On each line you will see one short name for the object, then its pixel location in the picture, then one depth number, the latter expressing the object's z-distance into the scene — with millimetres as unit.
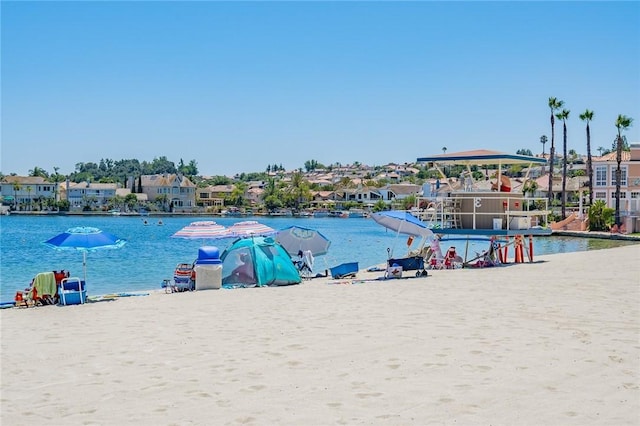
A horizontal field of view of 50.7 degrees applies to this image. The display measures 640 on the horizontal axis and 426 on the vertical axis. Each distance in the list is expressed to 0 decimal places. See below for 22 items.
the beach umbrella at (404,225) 23719
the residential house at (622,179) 64062
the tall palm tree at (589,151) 65500
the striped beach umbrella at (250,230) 23223
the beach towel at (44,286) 16750
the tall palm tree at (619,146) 58822
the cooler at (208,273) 19625
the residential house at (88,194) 167875
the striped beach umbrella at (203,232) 22109
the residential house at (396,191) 167750
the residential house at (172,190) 169875
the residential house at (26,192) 166500
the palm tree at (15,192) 167000
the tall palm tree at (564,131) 72875
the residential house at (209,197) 181750
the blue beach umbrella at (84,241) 17609
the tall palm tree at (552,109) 72938
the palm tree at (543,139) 141362
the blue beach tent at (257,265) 20375
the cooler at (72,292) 16711
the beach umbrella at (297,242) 25047
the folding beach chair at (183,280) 19719
